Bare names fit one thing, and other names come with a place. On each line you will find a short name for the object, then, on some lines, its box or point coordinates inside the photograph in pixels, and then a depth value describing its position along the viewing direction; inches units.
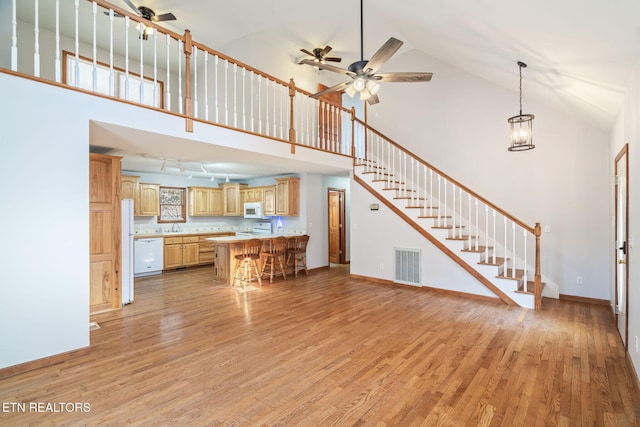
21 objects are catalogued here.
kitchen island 239.8
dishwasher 265.4
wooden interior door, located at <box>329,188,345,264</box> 342.6
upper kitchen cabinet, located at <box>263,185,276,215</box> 299.0
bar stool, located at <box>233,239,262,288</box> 233.0
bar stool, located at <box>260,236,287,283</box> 249.8
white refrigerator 187.6
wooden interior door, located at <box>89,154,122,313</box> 164.7
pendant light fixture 164.9
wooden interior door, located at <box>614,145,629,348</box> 121.6
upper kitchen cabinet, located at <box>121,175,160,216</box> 275.7
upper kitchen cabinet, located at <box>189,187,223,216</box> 325.4
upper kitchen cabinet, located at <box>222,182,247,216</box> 343.0
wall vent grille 227.0
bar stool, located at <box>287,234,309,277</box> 268.4
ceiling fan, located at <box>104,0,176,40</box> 173.5
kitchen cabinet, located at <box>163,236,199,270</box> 288.8
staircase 188.9
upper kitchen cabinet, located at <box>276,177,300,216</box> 282.7
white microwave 310.2
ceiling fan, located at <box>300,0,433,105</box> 130.3
